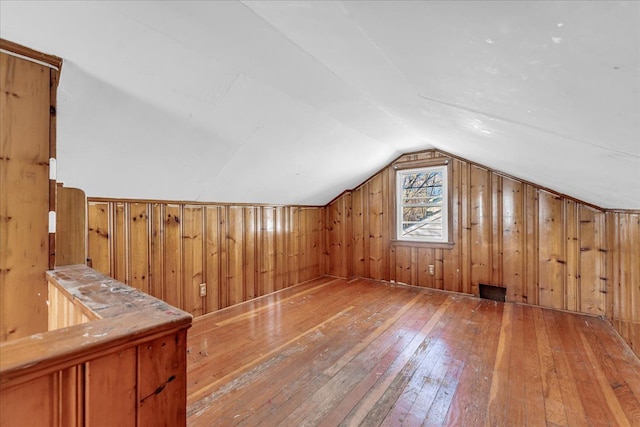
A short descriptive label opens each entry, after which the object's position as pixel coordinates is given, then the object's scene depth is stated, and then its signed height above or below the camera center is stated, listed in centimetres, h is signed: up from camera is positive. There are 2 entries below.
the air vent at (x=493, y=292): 362 -103
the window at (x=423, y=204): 405 +16
